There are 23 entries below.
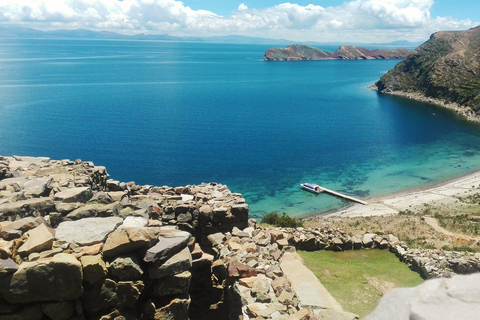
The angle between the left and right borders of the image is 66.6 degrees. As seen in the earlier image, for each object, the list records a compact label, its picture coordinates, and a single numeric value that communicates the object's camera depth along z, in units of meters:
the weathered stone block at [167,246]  9.61
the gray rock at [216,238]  16.59
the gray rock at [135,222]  11.12
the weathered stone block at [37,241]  9.07
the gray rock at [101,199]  13.41
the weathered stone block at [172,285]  9.75
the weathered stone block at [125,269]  9.17
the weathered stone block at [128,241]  9.33
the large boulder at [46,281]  8.19
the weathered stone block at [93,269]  8.77
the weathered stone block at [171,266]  9.59
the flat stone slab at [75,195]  12.73
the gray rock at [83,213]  11.45
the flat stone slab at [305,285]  12.16
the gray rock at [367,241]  20.84
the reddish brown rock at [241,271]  12.84
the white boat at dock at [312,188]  53.04
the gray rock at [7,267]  8.14
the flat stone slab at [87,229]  9.80
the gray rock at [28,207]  11.51
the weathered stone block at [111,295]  8.95
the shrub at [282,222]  27.70
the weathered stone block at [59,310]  8.48
